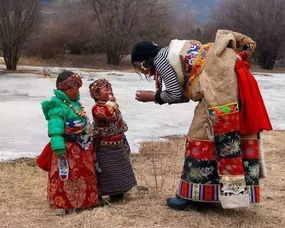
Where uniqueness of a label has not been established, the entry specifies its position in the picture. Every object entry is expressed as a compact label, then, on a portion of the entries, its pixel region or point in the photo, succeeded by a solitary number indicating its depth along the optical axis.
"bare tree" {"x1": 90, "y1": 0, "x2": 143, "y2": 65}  26.11
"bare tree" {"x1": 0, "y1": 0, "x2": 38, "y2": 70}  20.23
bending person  3.60
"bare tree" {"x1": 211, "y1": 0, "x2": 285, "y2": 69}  29.19
